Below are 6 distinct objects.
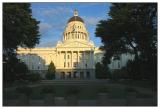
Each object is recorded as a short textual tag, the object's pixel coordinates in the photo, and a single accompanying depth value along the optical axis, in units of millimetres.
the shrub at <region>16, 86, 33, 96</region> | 7548
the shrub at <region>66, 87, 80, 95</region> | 7276
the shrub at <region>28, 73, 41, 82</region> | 21679
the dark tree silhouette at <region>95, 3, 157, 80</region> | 13293
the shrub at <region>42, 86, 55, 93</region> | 7396
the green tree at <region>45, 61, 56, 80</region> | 34409
